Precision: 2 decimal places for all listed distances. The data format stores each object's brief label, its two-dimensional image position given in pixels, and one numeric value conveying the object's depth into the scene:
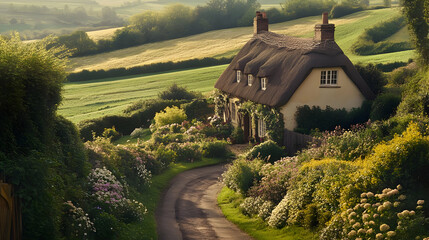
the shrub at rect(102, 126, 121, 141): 43.96
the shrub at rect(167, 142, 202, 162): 33.03
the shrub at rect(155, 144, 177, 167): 30.62
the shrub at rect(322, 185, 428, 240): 13.56
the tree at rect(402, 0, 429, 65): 37.00
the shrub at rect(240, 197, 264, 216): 21.45
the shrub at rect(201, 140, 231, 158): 34.47
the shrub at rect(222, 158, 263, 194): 23.91
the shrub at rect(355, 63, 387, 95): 37.62
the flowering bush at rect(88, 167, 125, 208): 18.21
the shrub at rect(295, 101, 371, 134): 33.09
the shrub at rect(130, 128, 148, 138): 44.84
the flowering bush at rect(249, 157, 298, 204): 21.19
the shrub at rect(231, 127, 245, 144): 38.75
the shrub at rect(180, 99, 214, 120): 47.34
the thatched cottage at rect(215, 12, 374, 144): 32.69
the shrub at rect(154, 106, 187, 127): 43.94
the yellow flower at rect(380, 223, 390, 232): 13.10
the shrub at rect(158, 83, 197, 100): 52.66
